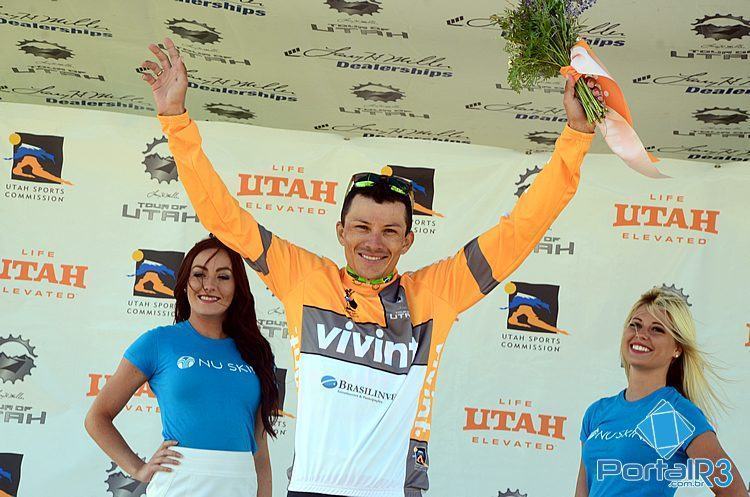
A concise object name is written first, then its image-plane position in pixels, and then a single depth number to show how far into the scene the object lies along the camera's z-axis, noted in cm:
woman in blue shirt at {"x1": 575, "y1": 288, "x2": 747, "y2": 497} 322
